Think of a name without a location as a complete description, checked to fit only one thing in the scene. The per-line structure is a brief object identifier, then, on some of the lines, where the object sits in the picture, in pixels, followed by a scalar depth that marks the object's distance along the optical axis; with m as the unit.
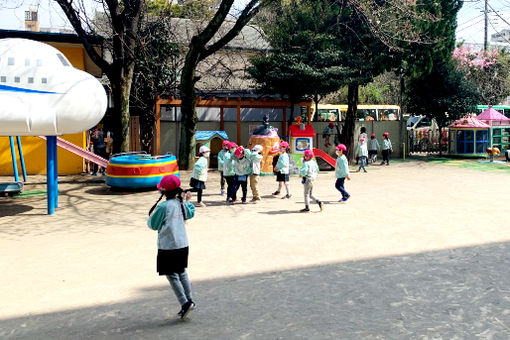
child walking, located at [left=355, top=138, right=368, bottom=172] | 21.62
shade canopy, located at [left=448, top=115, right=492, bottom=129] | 27.62
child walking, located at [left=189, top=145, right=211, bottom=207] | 13.34
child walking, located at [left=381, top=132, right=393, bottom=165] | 24.24
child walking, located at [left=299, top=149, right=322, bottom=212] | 12.27
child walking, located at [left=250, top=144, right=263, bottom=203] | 13.84
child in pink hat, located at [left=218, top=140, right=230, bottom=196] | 14.27
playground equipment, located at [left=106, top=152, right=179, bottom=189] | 15.45
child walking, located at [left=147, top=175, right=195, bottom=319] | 5.89
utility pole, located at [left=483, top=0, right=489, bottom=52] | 42.50
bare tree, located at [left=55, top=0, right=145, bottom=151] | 17.56
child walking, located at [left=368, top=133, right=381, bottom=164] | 24.64
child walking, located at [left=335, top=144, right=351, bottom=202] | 13.76
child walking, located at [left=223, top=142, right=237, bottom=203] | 13.86
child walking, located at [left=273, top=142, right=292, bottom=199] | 14.77
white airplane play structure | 11.25
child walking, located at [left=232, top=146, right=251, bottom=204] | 13.69
